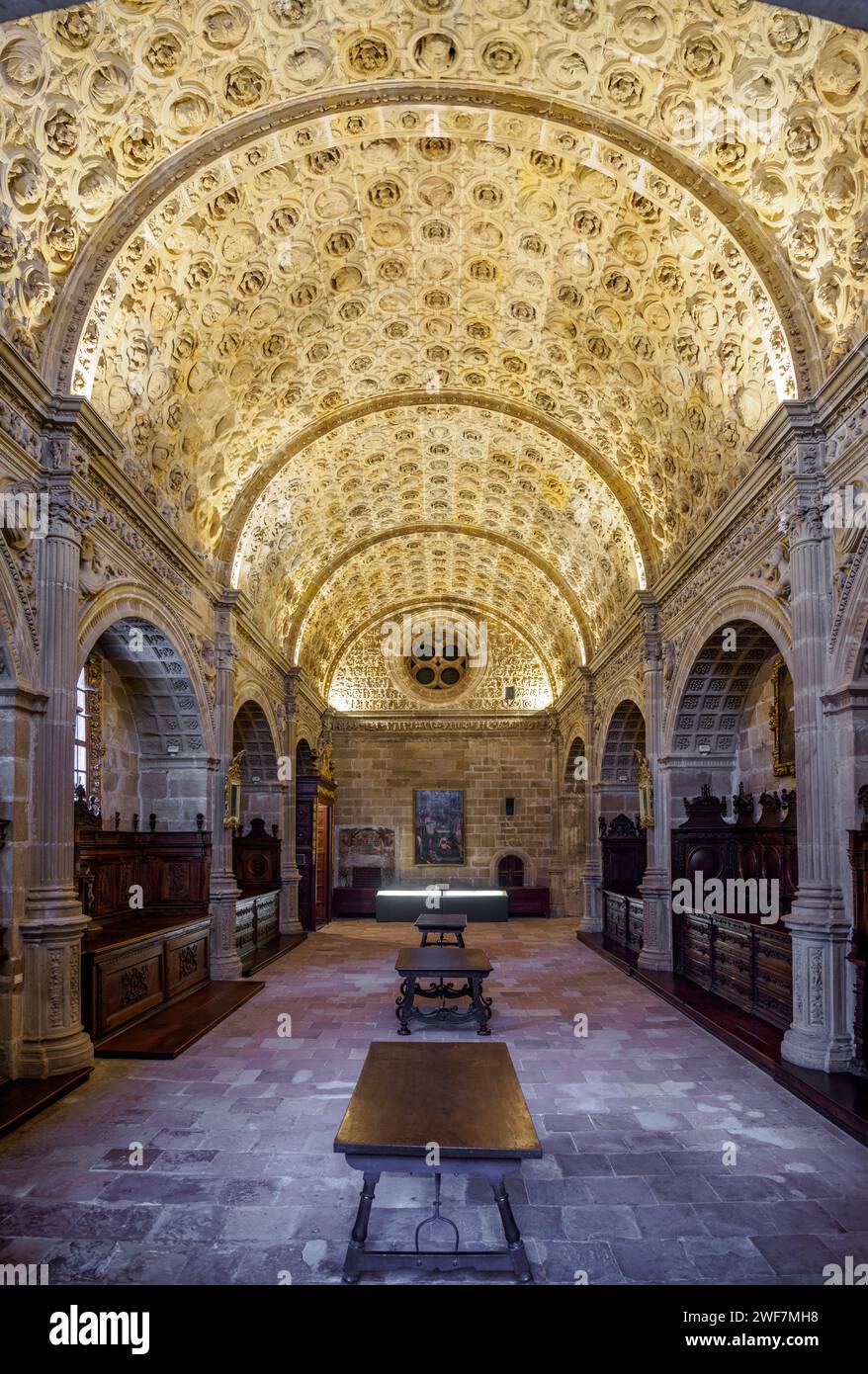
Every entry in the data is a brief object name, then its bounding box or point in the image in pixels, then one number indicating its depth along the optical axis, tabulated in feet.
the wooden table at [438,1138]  13.19
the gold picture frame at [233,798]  42.73
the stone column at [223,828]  41.16
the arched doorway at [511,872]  81.76
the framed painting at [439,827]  81.82
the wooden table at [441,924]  38.26
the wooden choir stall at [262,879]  51.34
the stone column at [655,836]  41.83
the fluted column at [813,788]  24.13
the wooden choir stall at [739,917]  29.27
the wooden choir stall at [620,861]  54.90
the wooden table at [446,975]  30.25
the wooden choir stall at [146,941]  28.14
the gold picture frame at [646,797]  43.47
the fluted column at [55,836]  24.17
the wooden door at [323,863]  67.33
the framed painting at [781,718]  37.32
